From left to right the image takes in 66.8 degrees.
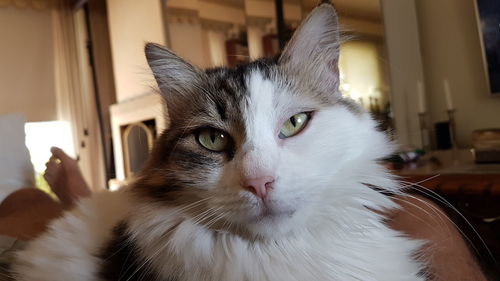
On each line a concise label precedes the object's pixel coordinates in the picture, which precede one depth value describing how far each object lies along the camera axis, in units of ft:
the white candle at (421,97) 7.85
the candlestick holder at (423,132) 7.93
